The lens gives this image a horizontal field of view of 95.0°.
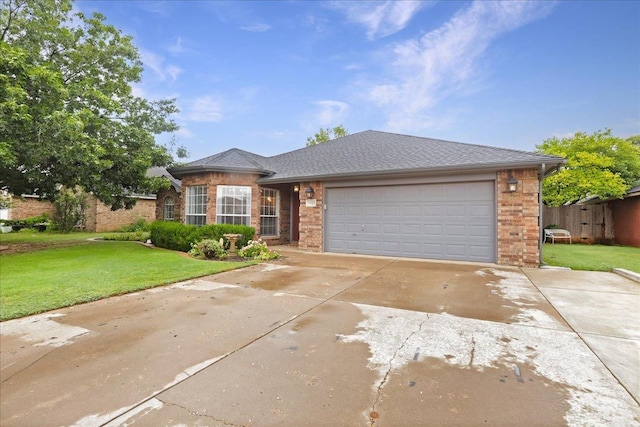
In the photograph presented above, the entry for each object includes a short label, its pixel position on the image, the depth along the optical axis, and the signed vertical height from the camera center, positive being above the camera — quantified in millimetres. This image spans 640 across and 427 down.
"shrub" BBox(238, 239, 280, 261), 8789 -1083
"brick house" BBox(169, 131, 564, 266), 7793 +714
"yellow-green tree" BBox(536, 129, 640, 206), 14742 +3044
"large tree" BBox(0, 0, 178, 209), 7727 +3240
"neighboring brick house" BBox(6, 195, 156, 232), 19859 +188
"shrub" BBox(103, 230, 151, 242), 14655 -1112
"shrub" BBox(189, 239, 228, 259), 8758 -989
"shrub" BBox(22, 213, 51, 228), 20125 -383
